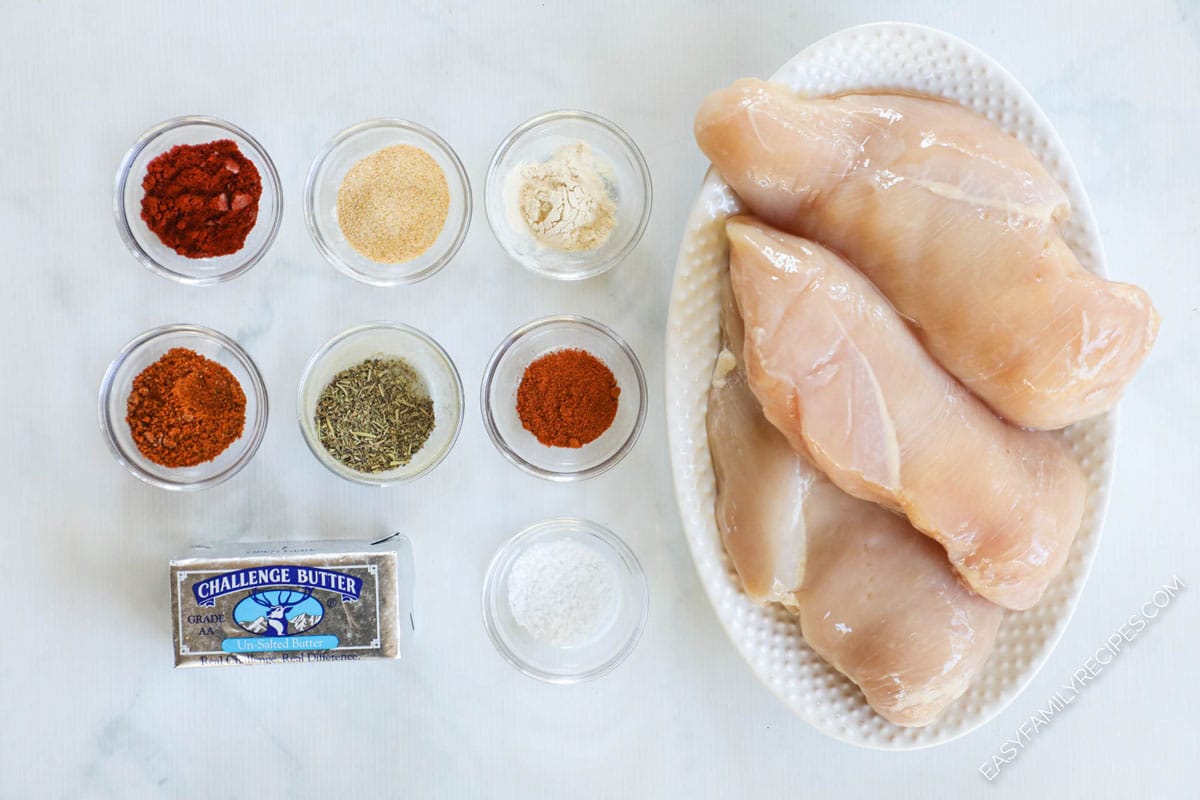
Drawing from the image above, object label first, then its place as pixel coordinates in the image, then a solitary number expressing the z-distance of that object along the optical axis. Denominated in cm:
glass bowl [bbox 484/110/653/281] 61
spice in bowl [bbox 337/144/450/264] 60
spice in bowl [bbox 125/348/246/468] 59
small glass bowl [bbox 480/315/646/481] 62
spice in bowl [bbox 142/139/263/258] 59
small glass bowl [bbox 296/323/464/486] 61
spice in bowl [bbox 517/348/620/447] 60
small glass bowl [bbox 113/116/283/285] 61
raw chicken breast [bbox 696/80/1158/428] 55
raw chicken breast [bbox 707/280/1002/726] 57
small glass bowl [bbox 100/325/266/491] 60
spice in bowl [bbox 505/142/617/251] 60
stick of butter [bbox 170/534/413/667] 58
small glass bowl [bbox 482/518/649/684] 63
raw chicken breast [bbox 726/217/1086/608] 55
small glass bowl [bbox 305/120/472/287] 61
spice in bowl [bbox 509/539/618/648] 62
